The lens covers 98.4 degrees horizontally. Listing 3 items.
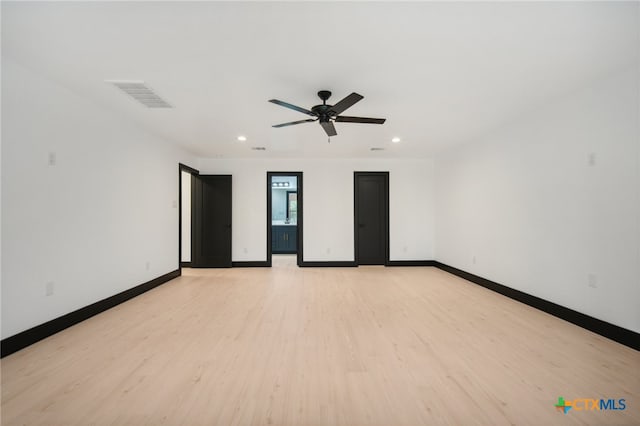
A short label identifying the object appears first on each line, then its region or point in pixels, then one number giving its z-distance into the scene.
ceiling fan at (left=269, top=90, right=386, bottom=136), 2.88
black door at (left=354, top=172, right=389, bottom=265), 6.81
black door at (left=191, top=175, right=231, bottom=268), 6.48
